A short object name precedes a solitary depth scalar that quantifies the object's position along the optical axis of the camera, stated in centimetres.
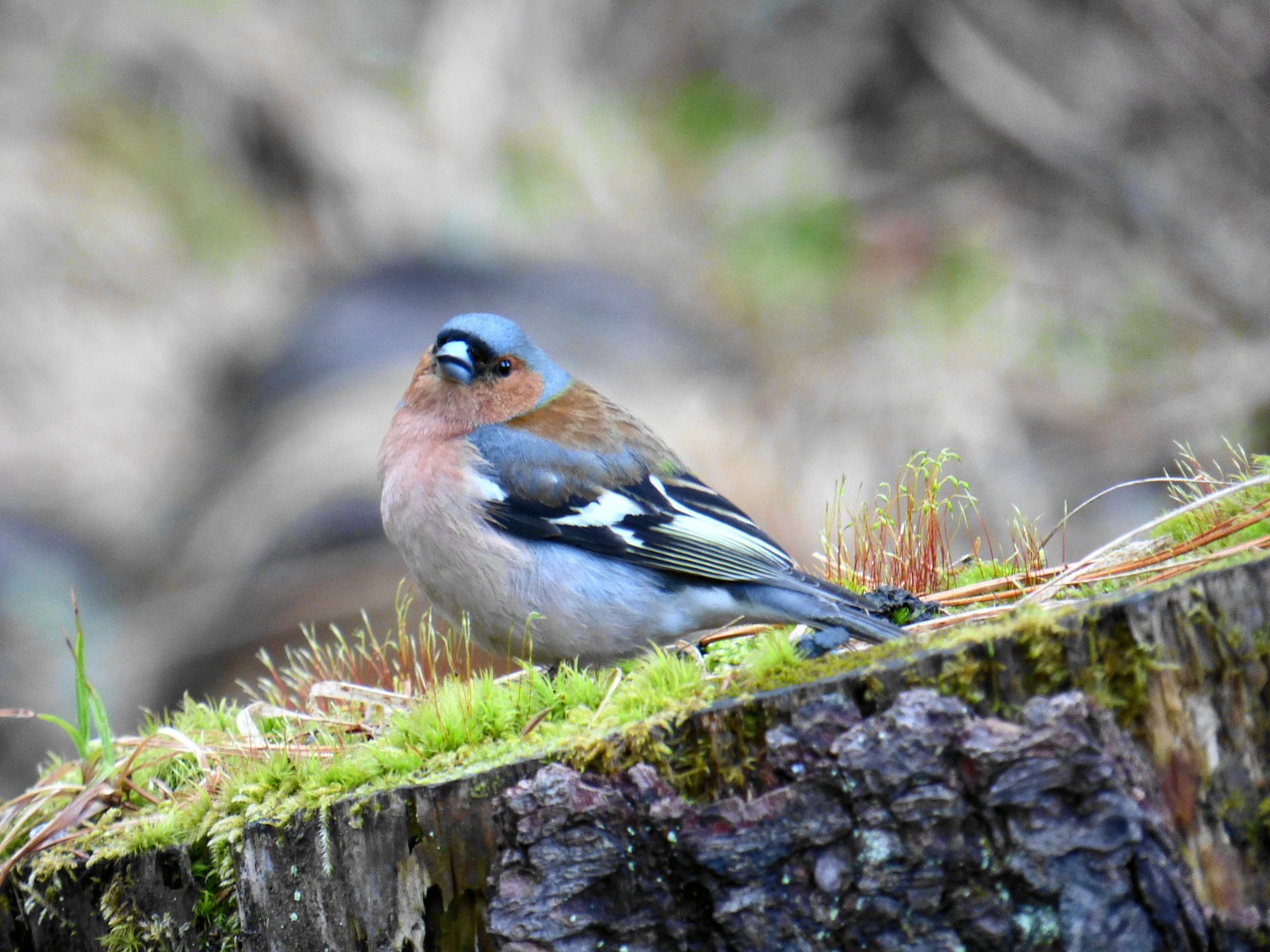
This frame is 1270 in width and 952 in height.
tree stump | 409
